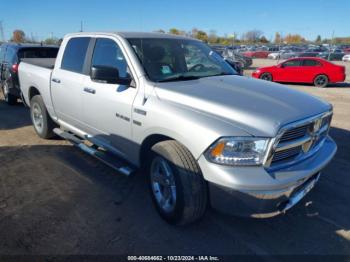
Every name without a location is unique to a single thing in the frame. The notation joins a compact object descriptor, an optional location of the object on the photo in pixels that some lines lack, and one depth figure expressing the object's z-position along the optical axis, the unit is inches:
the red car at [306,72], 615.8
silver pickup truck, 102.0
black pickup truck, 328.5
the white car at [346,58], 1495.1
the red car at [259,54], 1920.5
